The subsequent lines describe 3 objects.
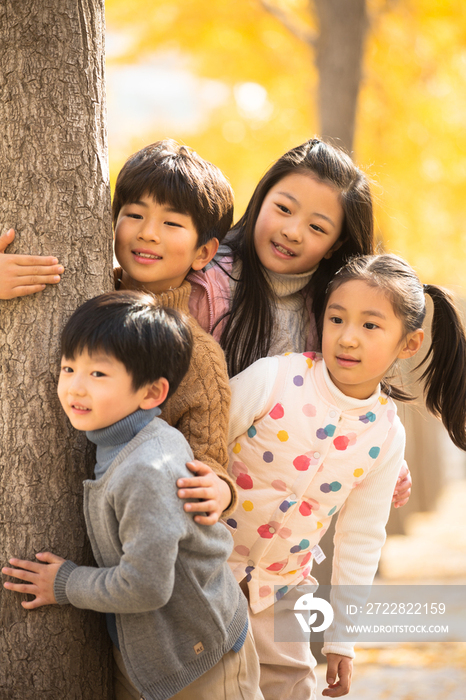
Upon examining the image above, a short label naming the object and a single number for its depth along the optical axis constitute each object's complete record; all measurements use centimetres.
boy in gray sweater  257
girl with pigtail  280
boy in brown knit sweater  271
